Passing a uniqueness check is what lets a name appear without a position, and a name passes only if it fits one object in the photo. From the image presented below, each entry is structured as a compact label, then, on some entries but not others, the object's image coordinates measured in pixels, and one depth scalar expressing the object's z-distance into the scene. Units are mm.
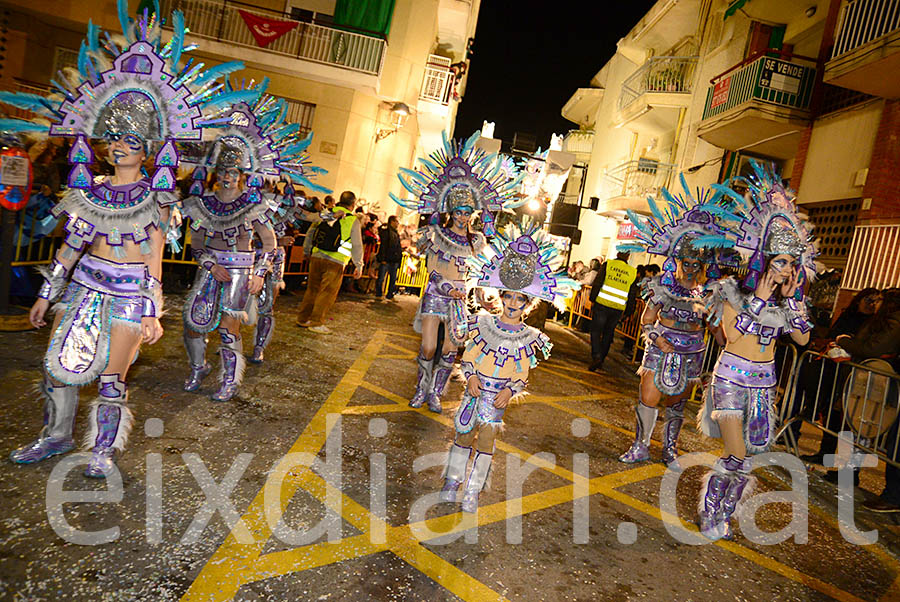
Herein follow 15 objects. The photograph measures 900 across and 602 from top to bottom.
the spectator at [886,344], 5520
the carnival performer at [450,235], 6031
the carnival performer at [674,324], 5461
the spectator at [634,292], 11262
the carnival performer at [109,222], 3371
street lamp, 18984
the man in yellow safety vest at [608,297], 10031
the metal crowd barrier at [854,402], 5551
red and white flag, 17031
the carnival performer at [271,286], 6625
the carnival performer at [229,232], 5035
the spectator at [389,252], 13695
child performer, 3941
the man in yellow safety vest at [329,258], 8797
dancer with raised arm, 4102
